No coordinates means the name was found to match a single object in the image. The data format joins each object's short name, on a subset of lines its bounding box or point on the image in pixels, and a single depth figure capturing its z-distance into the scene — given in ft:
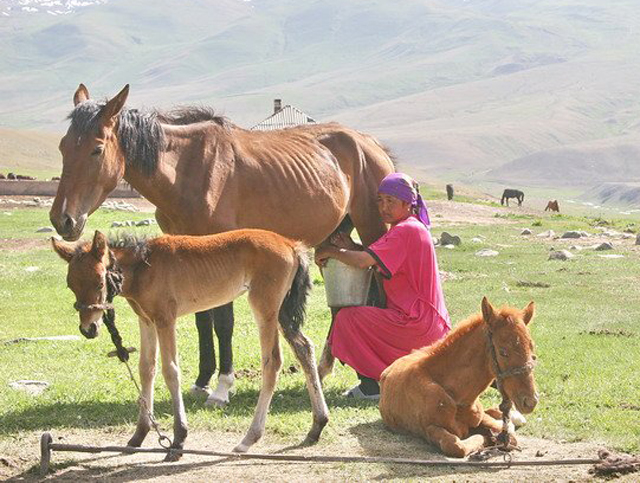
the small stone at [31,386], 32.71
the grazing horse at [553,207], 193.87
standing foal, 24.95
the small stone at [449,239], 88.74
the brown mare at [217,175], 28.86
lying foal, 24.14
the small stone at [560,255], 77.41
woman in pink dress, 31.12
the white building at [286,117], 170.16
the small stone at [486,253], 79.92
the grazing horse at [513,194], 228.63
